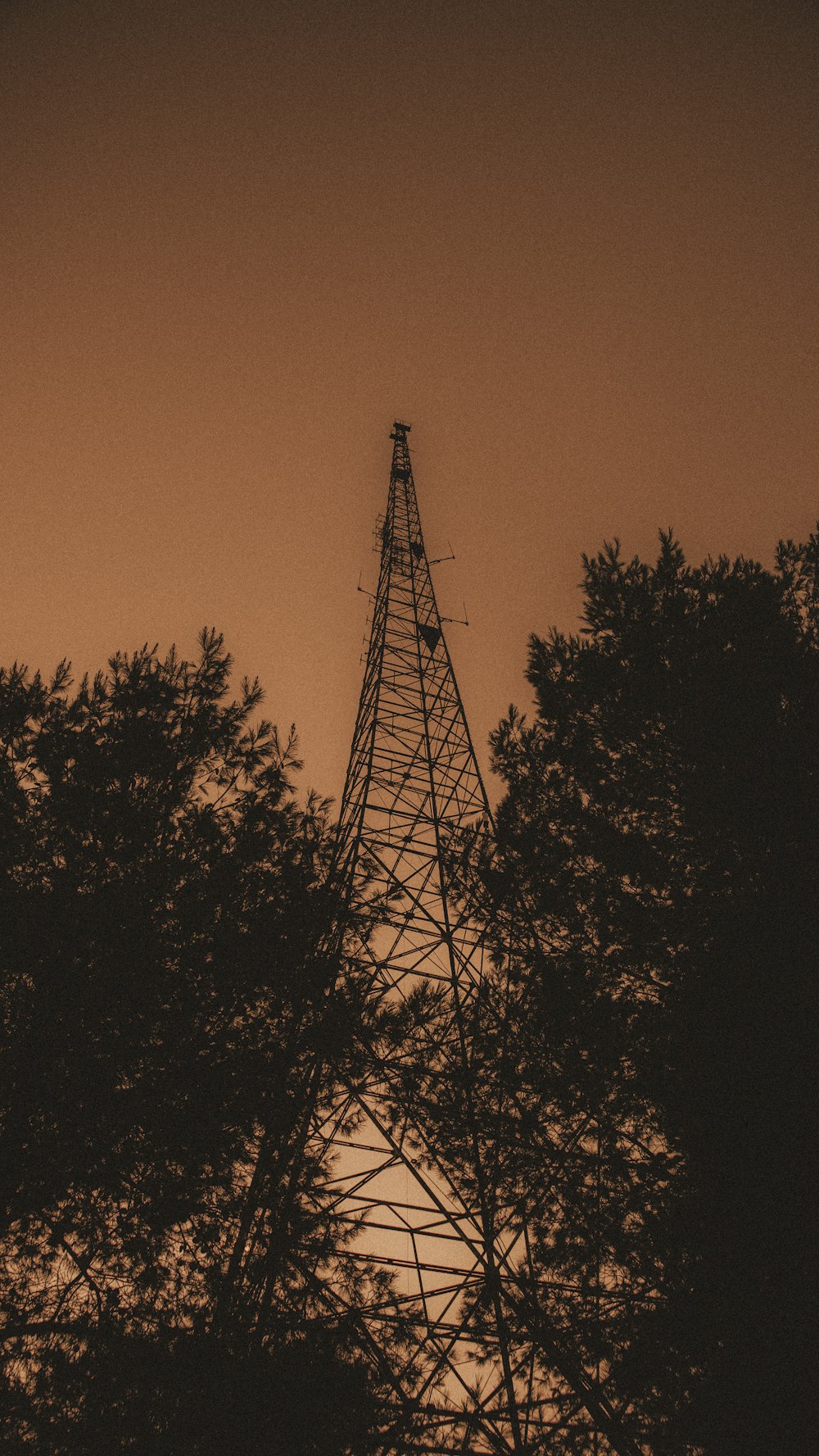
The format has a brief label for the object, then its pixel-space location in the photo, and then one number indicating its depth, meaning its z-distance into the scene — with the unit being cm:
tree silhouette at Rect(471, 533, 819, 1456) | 538
